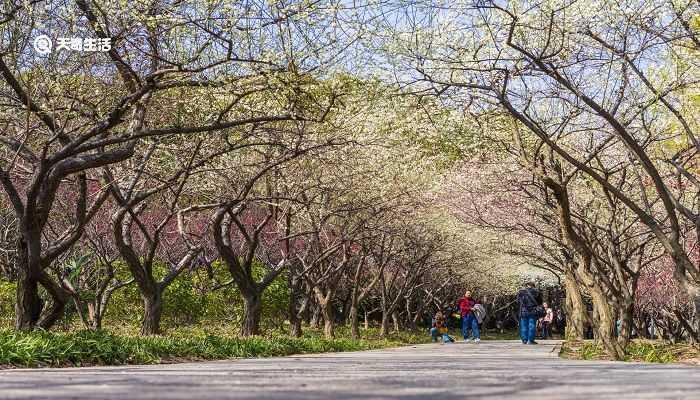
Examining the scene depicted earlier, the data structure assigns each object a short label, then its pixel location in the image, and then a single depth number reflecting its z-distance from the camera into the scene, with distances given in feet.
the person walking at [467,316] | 94.55
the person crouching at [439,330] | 105.60
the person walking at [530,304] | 75.56
